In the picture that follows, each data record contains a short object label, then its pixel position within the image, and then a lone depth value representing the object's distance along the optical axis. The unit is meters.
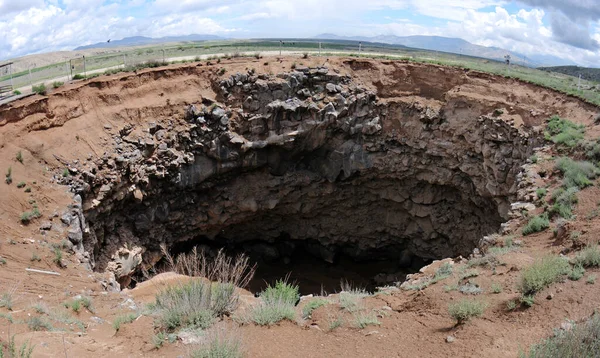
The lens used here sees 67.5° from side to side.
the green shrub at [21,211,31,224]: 13.30
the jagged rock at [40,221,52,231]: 13.35
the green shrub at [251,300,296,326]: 7.70
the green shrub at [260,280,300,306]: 8.58
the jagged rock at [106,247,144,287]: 16.72
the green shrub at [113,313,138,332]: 8.27
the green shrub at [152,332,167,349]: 6.96
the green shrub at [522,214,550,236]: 11.31
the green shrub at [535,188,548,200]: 13.25
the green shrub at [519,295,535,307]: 7.36
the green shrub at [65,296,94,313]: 9.54
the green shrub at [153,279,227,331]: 7.45
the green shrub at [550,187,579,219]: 11.57
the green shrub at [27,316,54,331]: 7.76
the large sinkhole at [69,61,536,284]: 18.08
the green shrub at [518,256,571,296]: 7.68
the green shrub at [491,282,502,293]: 8.22
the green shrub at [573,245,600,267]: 8.18
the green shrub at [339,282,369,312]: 8.52
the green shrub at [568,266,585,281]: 7.79
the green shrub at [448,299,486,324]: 7.25
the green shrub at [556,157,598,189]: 12.90
